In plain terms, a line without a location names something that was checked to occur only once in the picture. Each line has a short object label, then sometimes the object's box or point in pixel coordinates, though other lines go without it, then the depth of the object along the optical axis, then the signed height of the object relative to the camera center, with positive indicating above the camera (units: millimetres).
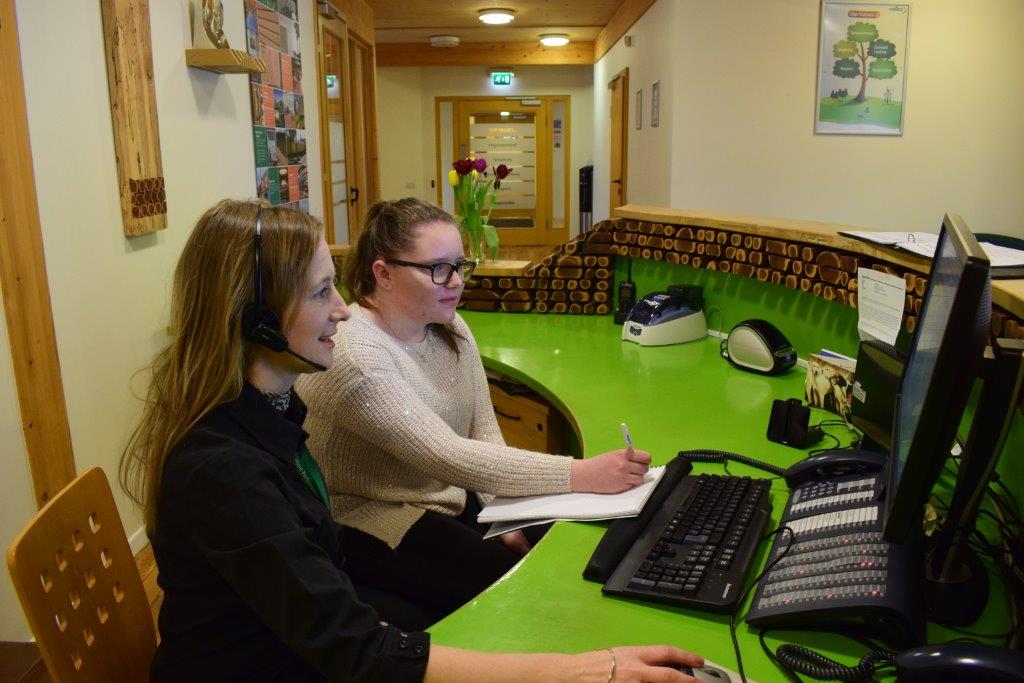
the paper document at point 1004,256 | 1599 -196
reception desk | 1072 -598
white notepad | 1417 -593
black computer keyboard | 1149 -570
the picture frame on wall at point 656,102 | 5816 +403
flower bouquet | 3576 -162
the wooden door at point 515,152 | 11742 +138
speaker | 1786 -562
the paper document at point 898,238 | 1952 -188
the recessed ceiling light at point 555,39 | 9562 +1373
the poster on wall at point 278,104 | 4316 +324
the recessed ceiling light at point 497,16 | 7814 +1344
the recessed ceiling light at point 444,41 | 9461 +1353
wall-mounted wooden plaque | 2791 +176
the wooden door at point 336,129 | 5699 +255
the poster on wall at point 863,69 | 5023 +532
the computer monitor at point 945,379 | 854 -232
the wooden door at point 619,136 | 7543 +227
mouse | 957 -579
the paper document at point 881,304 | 1845 -327
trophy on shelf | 3488 +566
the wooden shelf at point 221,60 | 3428 +423
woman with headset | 958 -390
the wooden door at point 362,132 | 6953 +270
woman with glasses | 1568 -528
